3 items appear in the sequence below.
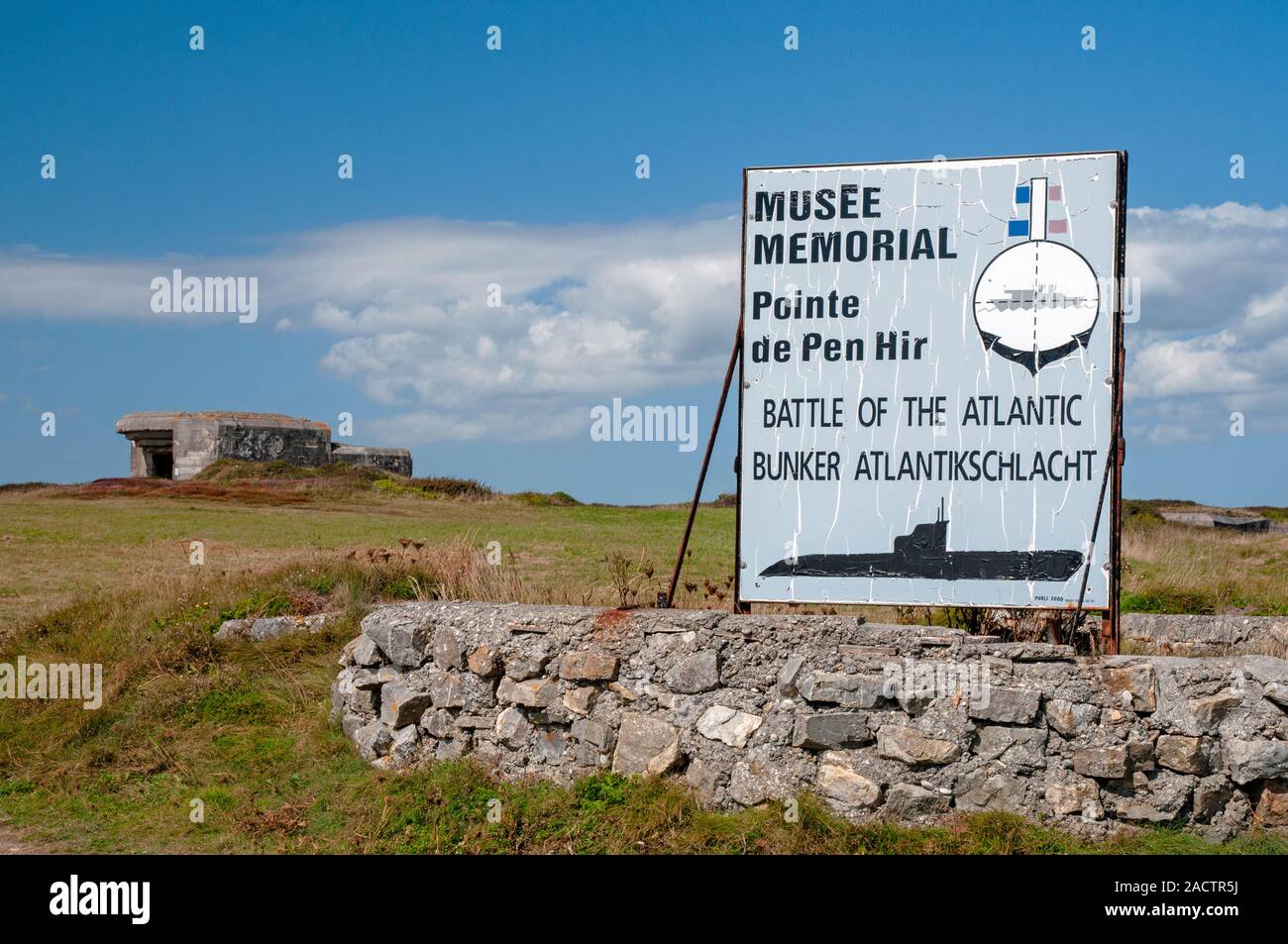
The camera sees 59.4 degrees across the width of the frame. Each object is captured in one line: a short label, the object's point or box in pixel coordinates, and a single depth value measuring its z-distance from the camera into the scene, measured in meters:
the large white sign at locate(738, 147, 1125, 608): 6.95
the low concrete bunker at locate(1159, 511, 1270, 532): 29.55
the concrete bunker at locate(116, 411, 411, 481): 37.72
